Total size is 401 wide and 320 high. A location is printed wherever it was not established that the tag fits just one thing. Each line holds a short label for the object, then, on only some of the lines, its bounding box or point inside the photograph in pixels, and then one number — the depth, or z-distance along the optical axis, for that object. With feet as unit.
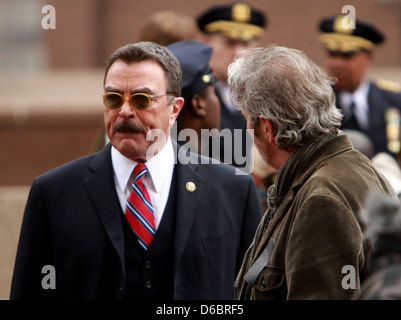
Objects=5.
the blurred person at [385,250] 12.24
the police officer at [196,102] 28.12
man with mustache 21.95
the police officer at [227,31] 42.12
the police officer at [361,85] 43.88
